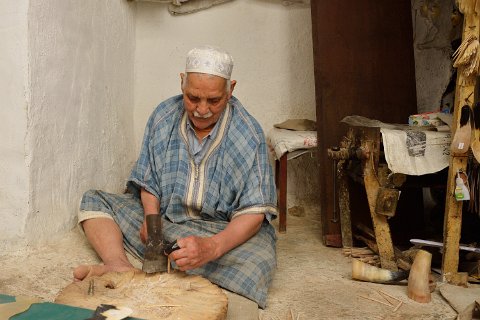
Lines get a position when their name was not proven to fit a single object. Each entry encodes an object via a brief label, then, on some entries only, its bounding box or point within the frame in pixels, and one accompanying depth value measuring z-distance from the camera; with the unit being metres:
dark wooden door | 3.83
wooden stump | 2.04
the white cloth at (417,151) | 3.15
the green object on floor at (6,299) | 1.58
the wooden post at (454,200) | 2.94
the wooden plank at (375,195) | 3.24
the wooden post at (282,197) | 4.01
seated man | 2.73
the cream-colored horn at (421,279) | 2.81
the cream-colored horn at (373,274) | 3.01
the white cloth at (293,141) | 3.93
